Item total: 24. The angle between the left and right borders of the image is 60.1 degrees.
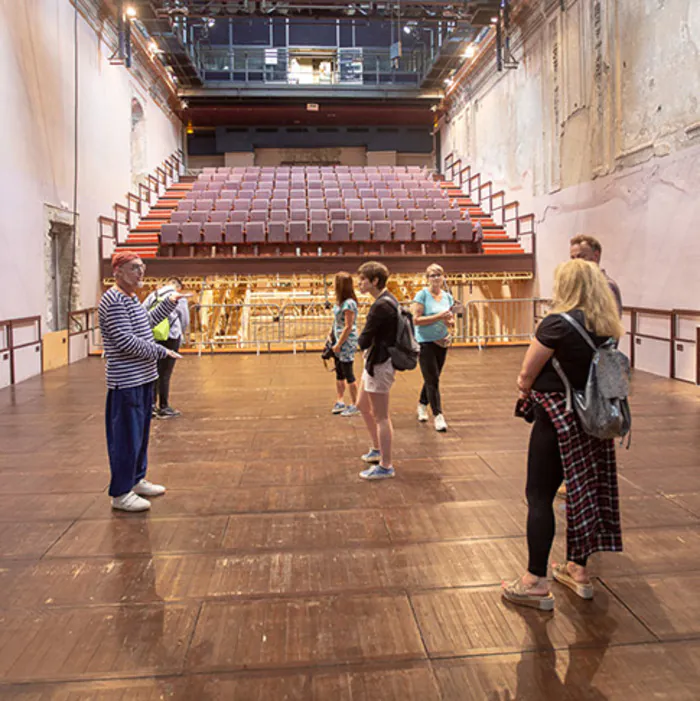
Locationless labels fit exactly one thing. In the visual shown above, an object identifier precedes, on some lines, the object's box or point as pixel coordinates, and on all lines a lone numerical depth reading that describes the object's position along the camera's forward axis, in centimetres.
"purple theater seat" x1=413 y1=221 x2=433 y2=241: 1411
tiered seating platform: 1397
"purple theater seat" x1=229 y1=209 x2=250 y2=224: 1481
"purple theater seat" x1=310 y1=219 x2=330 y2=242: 1405
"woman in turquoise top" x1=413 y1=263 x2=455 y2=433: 514
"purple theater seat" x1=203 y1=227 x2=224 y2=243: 1398
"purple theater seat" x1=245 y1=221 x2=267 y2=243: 1393
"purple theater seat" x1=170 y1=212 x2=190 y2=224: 1477
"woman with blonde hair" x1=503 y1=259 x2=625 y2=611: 239
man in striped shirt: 354
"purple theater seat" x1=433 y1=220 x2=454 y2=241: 1418
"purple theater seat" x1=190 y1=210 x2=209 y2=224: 1473
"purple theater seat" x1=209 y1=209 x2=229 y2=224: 1472
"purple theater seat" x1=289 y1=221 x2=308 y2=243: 1402
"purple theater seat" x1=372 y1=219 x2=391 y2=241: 1406
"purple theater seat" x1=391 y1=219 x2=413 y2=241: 1412
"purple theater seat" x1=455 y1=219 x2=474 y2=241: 1423
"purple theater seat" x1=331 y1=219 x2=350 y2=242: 1408
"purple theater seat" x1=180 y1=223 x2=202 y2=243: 1395
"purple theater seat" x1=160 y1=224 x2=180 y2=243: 1388
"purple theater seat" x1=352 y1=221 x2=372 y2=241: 1413
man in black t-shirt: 350
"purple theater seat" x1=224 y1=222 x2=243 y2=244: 1405
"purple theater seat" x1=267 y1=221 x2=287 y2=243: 1396
